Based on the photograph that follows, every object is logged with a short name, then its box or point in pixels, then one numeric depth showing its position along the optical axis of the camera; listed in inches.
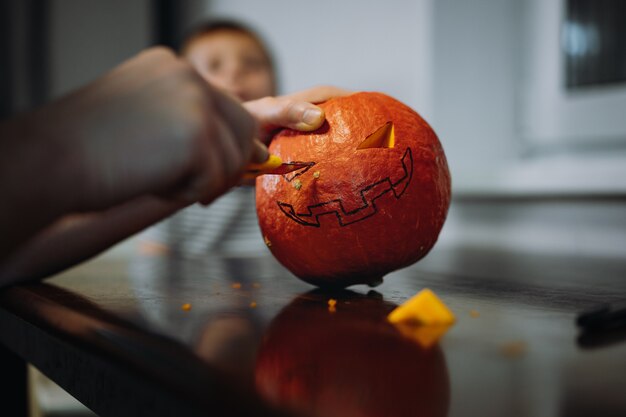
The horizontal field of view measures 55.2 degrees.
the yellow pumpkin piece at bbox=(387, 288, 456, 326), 16.6
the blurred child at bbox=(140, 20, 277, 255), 68.7
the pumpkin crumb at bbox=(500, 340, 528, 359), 13.3
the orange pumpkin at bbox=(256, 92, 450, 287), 21.7
